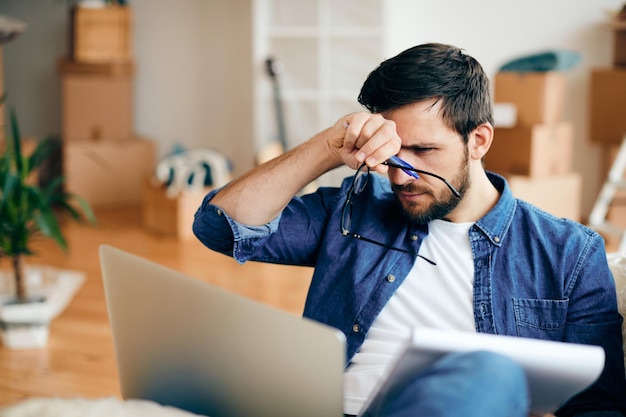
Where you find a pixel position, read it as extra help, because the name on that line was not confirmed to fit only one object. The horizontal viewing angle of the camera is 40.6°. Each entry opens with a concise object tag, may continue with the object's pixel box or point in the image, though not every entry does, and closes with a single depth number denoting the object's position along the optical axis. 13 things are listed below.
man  1.47
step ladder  4.02
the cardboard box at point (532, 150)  4.18
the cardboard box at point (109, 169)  5.13
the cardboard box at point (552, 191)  4.16
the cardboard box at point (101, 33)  4.96
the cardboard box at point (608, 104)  4.48
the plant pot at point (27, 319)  2.94
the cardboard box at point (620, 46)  4.53
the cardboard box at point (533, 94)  4.16
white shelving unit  4.61
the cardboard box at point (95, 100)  5.13
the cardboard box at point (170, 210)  4.55
